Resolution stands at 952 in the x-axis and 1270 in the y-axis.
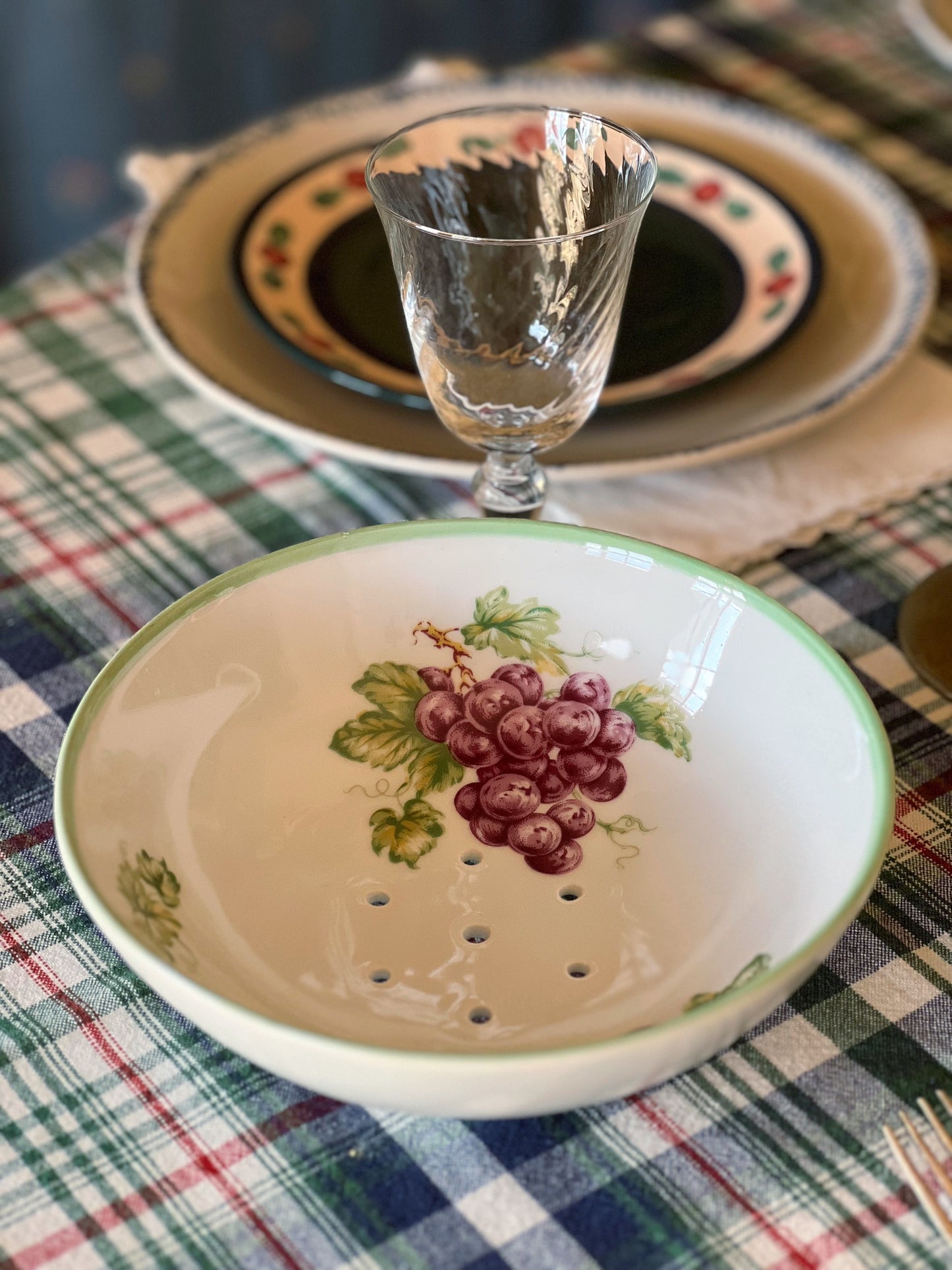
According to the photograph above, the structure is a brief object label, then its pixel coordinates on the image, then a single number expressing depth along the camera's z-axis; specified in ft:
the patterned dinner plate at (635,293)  2.14
